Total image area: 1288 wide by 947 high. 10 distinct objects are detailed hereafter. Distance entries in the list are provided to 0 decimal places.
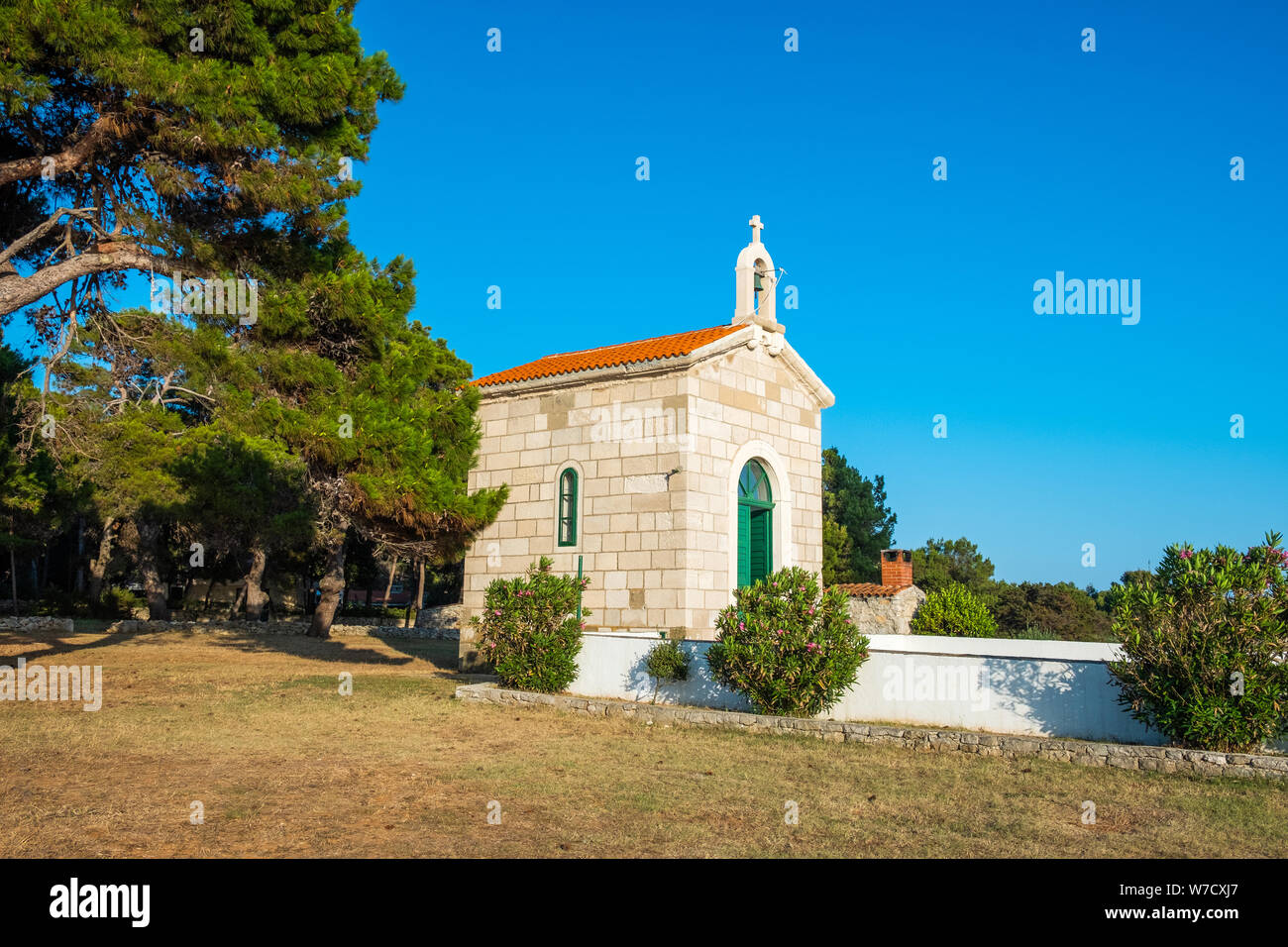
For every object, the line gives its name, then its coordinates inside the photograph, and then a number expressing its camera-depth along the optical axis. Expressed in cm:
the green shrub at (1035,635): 2162
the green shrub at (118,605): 3556
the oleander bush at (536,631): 1429
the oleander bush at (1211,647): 901
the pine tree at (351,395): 1343
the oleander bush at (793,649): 1183
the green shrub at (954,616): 1983
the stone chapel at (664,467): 1600
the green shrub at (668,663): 1344
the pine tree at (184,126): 1124
